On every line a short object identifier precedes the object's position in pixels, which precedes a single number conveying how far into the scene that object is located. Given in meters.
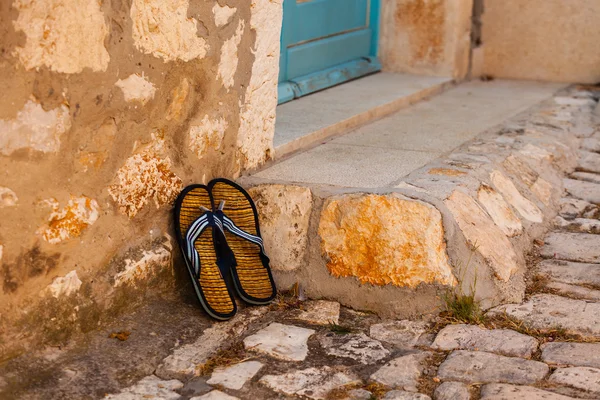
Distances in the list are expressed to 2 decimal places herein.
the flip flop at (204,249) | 2.69
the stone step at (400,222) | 2.75
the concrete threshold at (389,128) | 3.17
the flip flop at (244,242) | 2.84
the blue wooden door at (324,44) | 4.36
